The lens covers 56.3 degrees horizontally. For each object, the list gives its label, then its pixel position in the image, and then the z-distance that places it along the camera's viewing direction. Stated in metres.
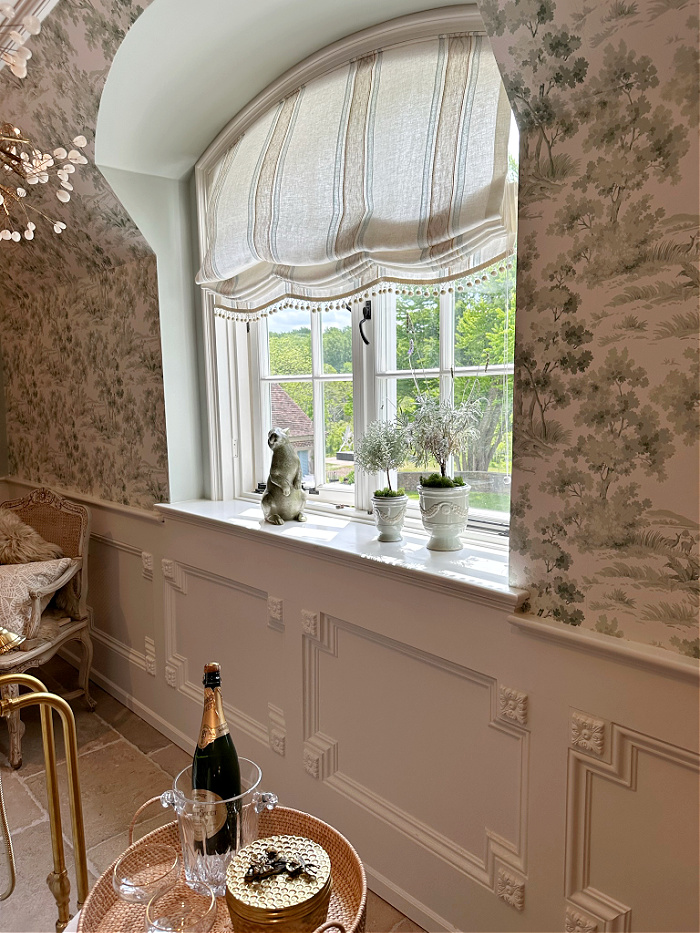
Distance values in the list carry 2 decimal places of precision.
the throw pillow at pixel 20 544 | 3.01
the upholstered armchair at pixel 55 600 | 2.76
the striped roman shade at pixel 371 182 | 1.75
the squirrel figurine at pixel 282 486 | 2.41
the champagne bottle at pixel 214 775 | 1.11
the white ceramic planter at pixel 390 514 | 2.05
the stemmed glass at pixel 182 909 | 1.04
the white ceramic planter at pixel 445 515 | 1.91
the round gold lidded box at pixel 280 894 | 0.95
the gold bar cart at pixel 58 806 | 1.13
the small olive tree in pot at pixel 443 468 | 1.92
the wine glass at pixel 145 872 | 1.10
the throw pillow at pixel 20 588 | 2.70
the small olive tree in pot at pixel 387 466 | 2.05
